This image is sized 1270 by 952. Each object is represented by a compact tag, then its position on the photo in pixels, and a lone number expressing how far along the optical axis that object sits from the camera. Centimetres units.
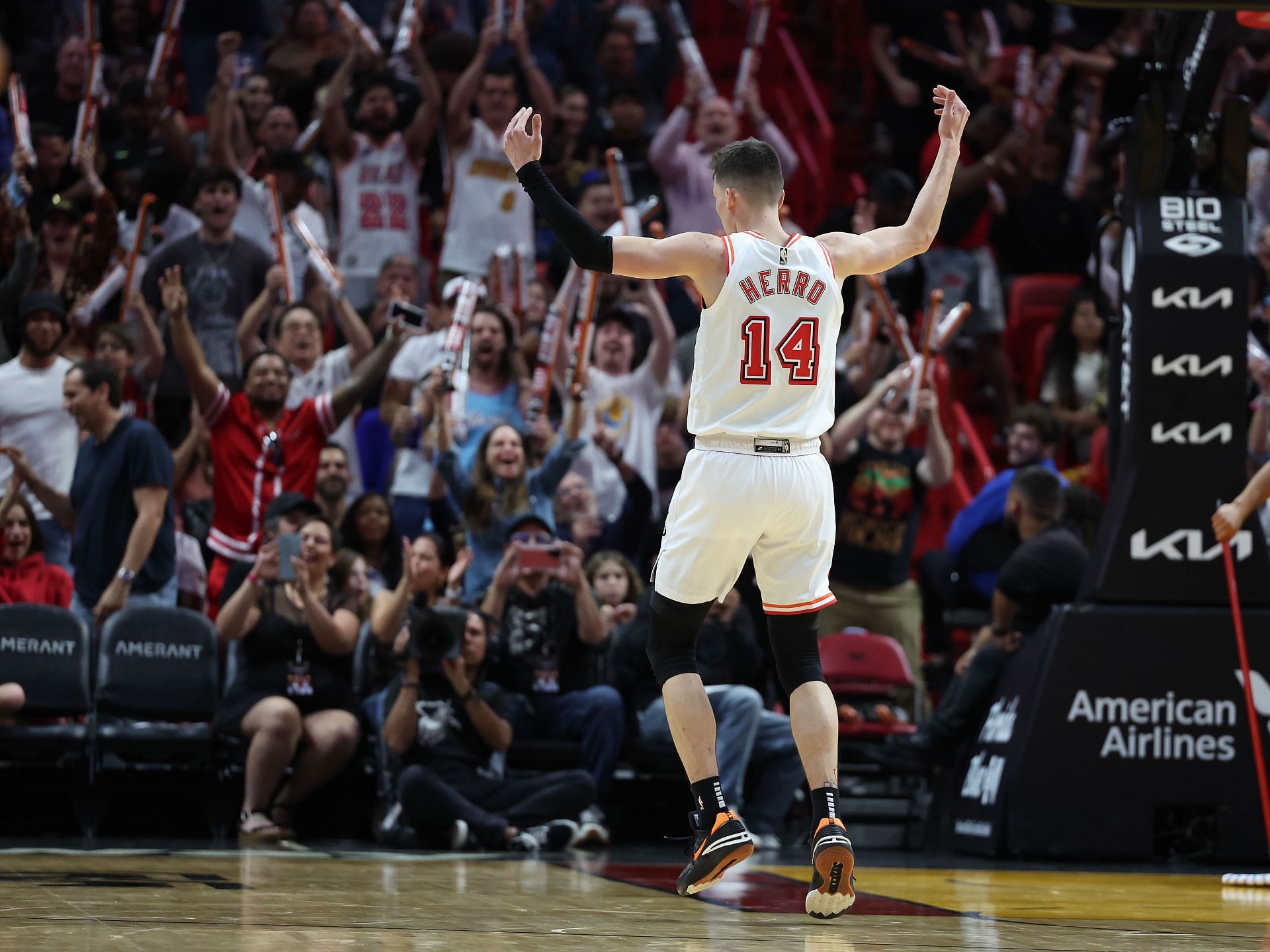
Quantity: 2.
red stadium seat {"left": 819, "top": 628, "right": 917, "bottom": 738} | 2064
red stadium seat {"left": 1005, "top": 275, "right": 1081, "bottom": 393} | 2897
